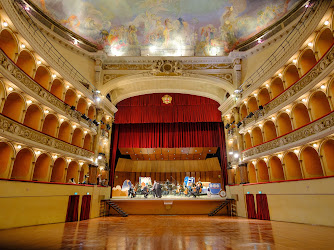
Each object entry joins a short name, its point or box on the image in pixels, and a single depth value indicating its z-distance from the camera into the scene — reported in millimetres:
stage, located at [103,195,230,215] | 16094
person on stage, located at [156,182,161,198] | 16848
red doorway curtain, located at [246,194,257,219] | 13269
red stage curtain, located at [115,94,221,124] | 19953
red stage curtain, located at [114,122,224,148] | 20234
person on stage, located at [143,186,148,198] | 17158
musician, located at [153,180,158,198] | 17039
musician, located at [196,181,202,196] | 17658
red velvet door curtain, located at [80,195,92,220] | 12845
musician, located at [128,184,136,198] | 17766
